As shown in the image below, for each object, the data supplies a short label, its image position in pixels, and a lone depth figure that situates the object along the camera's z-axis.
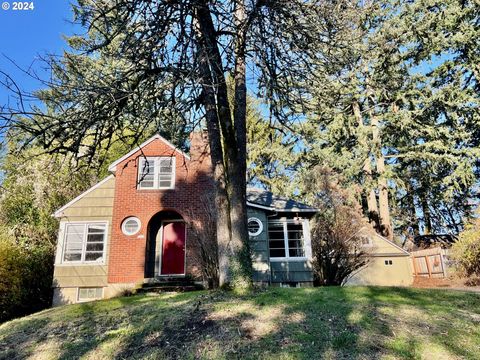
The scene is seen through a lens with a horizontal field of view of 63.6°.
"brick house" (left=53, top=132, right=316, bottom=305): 14.11
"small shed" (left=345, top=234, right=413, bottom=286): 20.02
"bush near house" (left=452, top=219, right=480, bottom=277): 13.20
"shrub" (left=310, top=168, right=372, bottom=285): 14.16
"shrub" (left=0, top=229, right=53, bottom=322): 12.30
